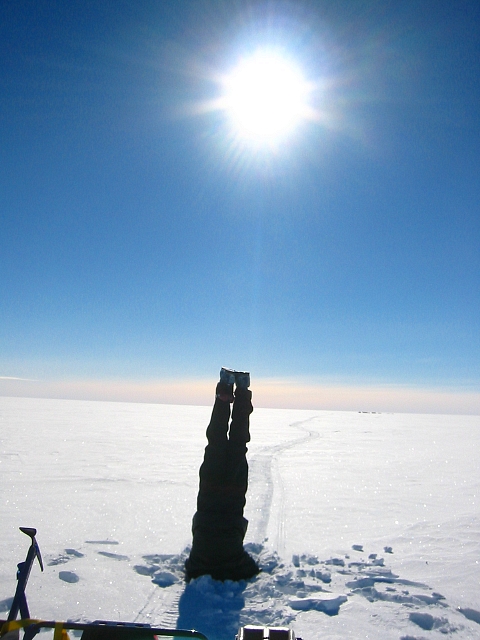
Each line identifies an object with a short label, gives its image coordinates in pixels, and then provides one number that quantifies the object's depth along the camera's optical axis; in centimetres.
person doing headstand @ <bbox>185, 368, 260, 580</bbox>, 528
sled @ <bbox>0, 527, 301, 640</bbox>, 208
